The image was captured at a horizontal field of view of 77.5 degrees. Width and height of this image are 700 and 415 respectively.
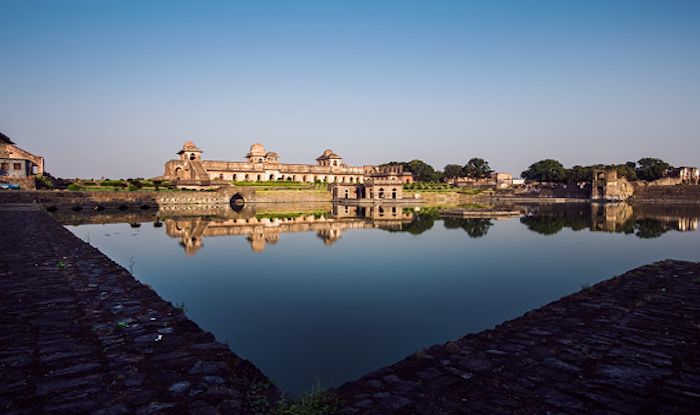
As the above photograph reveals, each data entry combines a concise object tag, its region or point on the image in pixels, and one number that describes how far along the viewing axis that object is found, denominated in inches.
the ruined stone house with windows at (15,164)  1620.7
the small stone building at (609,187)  2753.4
